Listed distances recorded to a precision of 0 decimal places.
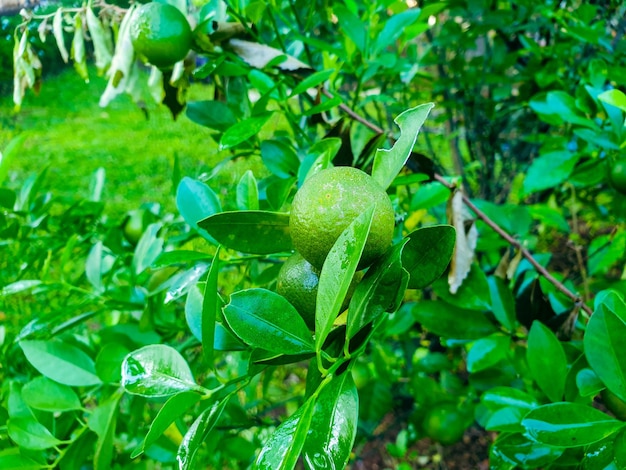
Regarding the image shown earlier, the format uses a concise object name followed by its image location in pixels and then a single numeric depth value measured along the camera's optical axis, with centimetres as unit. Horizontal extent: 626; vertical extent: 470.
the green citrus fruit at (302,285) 39
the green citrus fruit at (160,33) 57
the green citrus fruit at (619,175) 75
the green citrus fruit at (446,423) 87
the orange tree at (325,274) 35
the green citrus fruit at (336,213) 35
